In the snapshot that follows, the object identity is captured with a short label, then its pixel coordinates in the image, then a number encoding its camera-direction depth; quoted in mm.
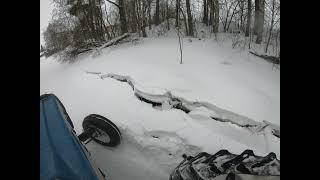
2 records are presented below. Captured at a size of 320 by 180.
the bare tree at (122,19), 5908
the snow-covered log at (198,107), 2348
